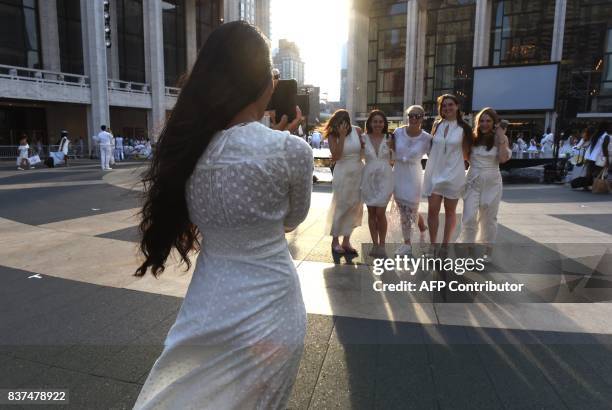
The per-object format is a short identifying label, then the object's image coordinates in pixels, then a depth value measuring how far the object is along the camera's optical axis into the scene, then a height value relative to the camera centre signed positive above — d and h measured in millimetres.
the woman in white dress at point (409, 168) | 5836 -480
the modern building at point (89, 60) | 29109 +5135
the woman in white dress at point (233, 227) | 1419 -325
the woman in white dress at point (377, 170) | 5934 -518
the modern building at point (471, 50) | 42656 +9037
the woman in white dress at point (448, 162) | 5516 -377
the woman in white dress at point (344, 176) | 5879 -603
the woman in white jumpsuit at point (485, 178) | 5496 -566
